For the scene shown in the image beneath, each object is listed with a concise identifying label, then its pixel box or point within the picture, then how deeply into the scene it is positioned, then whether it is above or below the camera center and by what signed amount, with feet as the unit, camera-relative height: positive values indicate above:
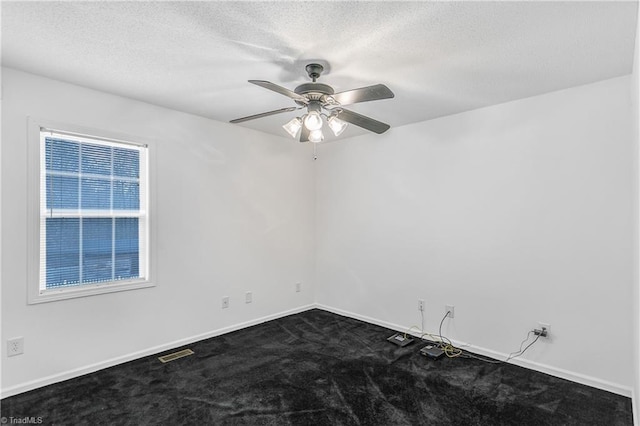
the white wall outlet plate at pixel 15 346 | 8.09 -3.28
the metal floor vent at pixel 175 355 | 10.19 -4.50
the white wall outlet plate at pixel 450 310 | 11.38 -3.35
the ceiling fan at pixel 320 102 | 6.71 +2.39
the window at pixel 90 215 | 8.79 -0.09
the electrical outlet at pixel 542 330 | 9.34 -3.31
